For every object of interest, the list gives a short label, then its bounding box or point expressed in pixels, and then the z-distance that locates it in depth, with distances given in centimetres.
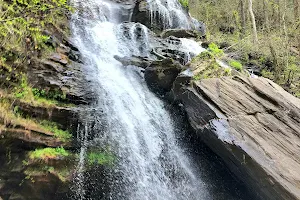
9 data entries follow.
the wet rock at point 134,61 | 967
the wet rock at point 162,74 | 878
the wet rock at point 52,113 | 628
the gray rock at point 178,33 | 1334
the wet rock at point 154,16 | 1477
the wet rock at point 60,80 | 694
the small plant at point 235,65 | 918
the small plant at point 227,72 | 823
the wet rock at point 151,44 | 1049
